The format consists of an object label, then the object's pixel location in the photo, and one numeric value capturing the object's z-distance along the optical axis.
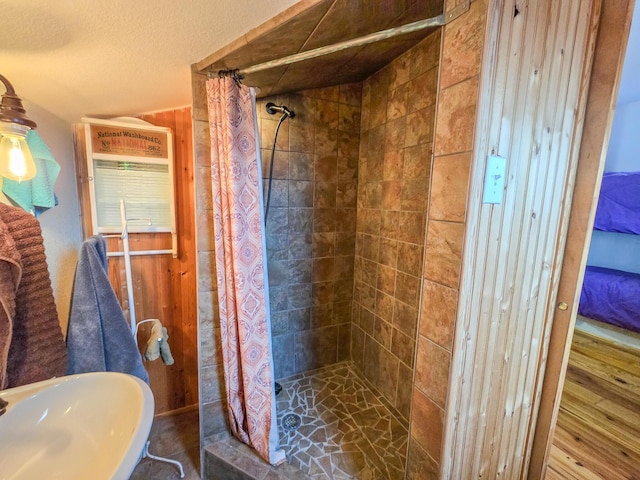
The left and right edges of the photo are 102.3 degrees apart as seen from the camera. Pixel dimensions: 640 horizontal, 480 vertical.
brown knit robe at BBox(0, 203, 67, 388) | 0.78
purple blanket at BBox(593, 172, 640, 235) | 2.59
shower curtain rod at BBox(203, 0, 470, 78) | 0.71
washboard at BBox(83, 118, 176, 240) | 1.46
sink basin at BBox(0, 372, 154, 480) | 0.68
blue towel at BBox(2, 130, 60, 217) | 0.95
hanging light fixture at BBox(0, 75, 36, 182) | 0.72
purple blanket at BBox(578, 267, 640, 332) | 2.51
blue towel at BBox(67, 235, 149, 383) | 1.11
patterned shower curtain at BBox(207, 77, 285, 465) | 1.20
